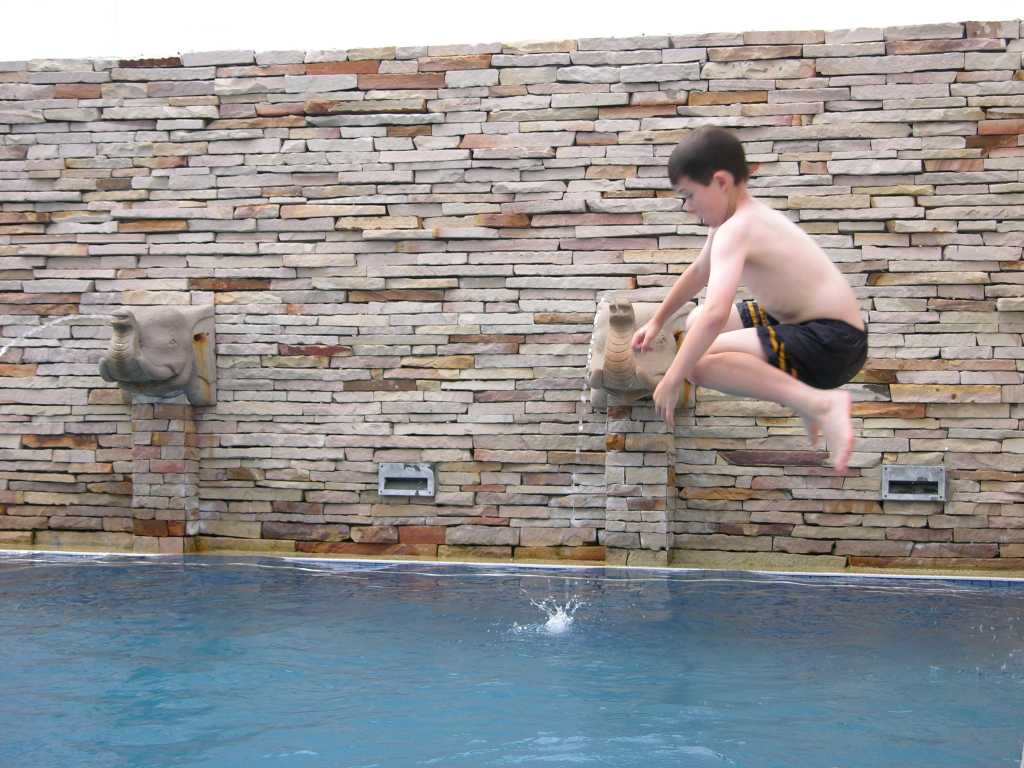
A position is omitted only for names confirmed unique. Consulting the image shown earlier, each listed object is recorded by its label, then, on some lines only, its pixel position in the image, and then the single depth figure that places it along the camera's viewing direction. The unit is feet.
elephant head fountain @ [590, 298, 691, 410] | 25.20
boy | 11.62
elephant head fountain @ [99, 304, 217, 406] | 27.12
